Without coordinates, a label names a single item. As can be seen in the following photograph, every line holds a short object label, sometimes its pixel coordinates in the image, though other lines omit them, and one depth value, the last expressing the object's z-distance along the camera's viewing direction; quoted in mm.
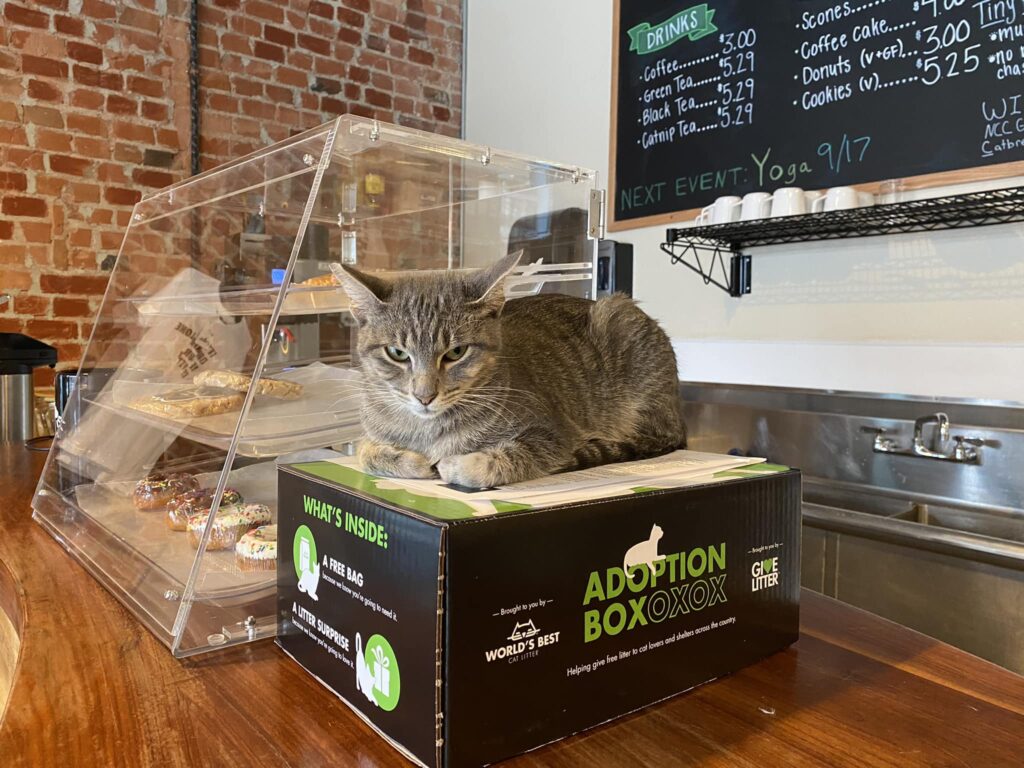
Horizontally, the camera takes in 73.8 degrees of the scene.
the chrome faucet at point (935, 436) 1535
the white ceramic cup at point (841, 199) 1798
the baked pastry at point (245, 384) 834
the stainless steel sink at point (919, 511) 1420
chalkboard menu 1733
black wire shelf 1599
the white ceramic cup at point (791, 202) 1895
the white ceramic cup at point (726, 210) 2078
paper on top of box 555
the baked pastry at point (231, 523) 856
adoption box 511
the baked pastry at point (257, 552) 828
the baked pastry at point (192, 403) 901
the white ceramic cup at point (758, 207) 1981
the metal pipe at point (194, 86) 2756
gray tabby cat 783
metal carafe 2031
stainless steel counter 1290
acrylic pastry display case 810
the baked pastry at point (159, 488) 1042
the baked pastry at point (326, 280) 893
